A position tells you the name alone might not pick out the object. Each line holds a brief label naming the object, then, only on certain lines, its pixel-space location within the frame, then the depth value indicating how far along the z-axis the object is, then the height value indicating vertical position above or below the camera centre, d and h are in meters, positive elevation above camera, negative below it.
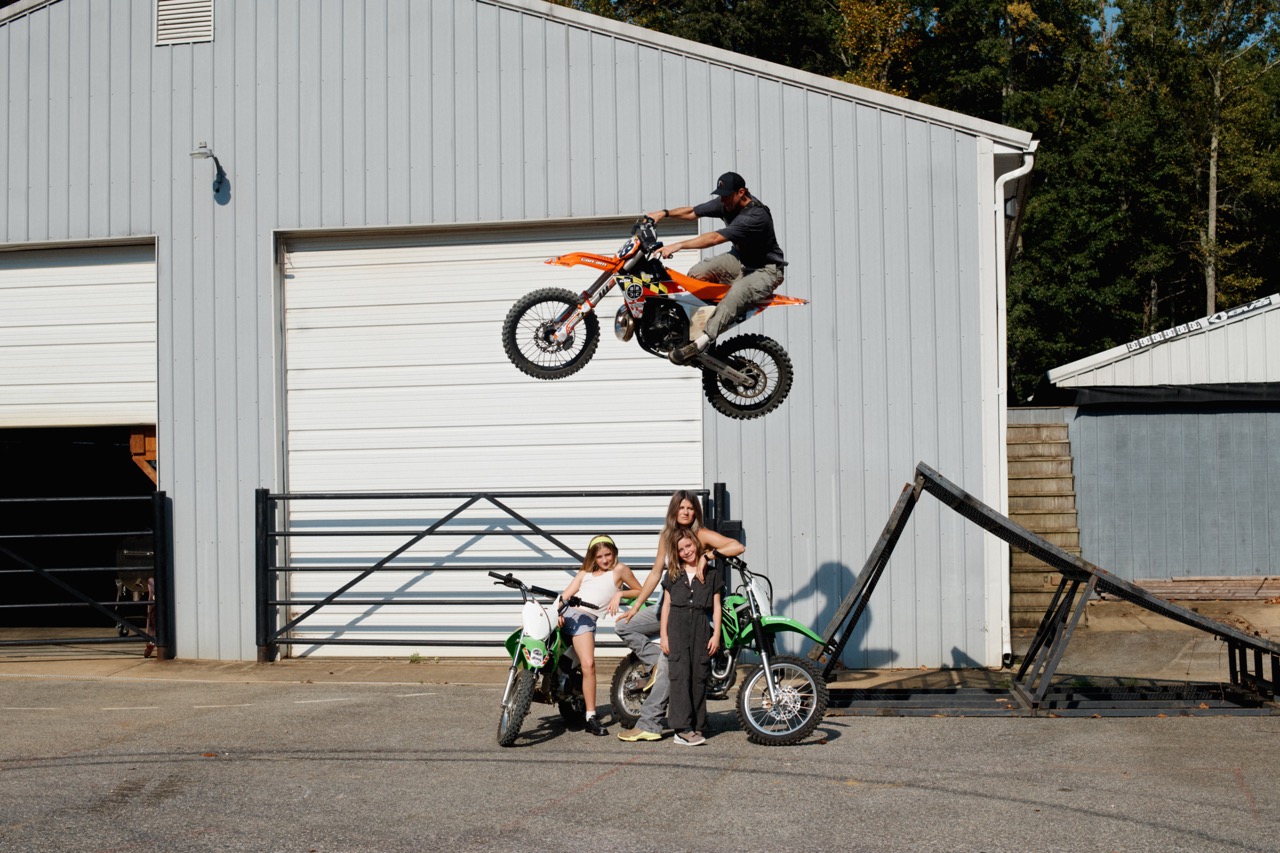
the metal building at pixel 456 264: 12.72 +1.70
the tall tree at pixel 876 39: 37.94 +10.78
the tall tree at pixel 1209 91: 36.56 +8.83
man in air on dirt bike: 9.33 +1.22
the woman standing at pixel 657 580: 9.52 -0.95
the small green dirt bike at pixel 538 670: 9.09 -1.51
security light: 13.48 +2.76
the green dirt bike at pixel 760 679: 9.10 -1.61
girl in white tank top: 9.52 -1.06
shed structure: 16.47 -0.20
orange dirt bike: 9.59 +0.79
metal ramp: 10.03 -1.65
